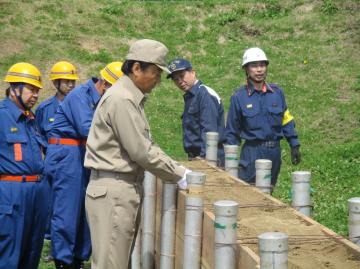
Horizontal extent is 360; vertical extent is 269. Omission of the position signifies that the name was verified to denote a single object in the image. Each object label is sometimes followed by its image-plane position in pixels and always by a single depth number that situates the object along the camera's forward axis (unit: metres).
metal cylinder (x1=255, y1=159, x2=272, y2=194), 5.87
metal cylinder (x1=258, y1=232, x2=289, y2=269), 3.37
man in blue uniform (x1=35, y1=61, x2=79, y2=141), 8.09
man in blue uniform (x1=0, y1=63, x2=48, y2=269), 5.64
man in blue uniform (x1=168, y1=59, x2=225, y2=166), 7.75
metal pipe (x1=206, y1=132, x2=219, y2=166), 6.98
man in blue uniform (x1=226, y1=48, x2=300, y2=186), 7.28
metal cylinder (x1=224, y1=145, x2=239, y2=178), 6.63
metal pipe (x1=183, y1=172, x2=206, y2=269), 4.70
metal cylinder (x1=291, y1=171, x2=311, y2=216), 5.22
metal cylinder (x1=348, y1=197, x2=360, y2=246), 4.35
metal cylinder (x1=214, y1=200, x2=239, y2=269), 3.97
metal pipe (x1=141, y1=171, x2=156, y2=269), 6.03
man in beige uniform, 4.71
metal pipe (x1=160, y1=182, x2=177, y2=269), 5.27
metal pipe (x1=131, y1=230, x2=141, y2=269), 6.36
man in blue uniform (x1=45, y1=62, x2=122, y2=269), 6.77
